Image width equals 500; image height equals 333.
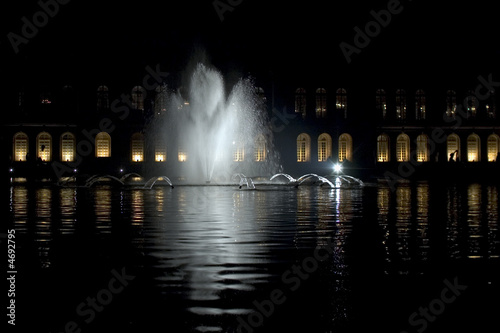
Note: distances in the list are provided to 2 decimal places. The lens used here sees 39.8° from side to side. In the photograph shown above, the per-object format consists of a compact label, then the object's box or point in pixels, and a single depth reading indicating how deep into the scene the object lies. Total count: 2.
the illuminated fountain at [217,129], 40.34
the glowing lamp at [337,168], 50.12
